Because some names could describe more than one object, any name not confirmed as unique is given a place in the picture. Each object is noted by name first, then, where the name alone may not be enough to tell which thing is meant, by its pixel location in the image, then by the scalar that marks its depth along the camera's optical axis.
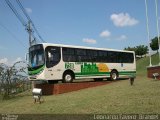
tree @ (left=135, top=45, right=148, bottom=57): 52.19
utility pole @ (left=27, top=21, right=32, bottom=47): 16.75
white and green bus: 10.23
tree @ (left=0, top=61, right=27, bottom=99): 10.88
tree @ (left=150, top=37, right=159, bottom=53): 47.53
